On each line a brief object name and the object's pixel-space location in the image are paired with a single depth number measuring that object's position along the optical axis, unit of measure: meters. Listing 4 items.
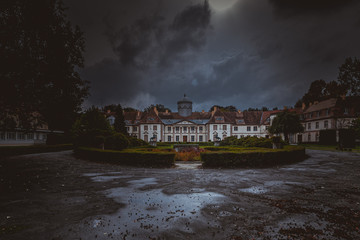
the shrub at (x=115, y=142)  22.34
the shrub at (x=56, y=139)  41.59
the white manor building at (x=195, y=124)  60.69
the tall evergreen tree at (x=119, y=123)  50.97
